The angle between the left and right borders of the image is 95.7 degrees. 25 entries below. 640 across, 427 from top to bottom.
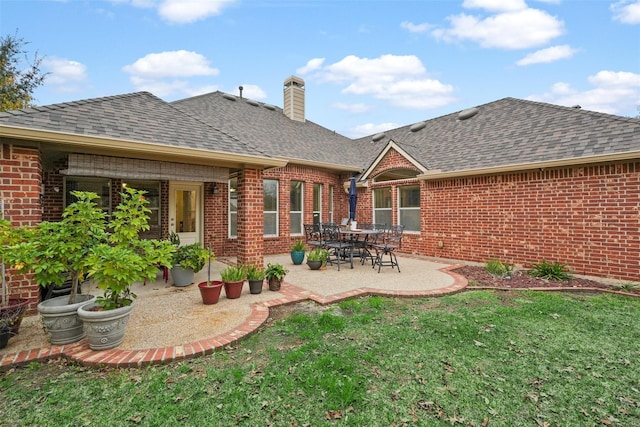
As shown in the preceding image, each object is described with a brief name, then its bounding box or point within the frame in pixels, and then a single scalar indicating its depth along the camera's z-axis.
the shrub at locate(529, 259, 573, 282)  6.49
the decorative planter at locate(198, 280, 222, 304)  4.66
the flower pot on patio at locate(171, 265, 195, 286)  5.82
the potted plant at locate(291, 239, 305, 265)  8.27
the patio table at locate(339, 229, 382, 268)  7.78
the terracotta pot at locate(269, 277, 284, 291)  5.45
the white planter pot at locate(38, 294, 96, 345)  3.22
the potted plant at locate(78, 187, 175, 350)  3.05
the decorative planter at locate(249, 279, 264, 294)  5.27
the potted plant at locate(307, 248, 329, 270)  7.40
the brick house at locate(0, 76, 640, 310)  4.76
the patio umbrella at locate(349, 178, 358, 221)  9.35
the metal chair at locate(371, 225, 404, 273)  7.39
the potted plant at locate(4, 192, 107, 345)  3.04
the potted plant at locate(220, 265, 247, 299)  4.96
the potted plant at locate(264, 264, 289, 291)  5.44
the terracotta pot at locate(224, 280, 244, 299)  4.96
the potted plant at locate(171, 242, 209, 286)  5.71
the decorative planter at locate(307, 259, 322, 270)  7.39
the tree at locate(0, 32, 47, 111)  15.72
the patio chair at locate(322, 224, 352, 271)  7.82
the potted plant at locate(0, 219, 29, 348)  3.17
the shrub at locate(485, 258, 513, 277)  7.02
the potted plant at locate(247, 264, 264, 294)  5.26
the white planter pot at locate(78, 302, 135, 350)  3.07
